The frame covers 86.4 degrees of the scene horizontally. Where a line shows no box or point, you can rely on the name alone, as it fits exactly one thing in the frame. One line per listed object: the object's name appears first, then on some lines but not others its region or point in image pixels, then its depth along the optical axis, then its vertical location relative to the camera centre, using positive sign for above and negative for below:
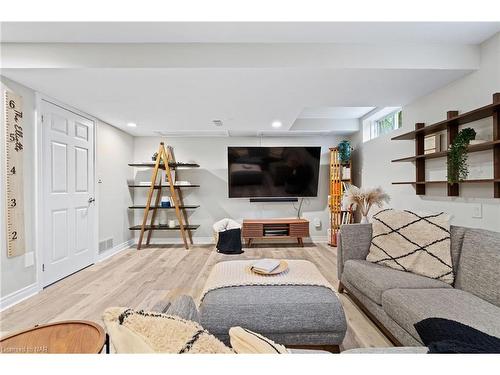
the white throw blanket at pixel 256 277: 1.79 -0.65
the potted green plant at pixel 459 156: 2.19 +0.26
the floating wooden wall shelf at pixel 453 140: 2.00 +0.42
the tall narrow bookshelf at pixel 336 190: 4.70 -0.07
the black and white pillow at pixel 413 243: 1.94 -0.46
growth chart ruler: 2.41 +0.13
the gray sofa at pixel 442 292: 1.41 -0.66
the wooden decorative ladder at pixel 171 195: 4.61 -0.20
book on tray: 1.99 -0.60
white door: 2.92 -0.07
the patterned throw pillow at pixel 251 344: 0.61 -0.37
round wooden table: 0.90 -0.54
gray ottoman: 1.51 -0.76
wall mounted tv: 4.95 +0.29
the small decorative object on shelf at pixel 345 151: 4.64 +0.62
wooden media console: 4.74 -0.76
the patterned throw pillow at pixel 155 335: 0.55 -0.32
